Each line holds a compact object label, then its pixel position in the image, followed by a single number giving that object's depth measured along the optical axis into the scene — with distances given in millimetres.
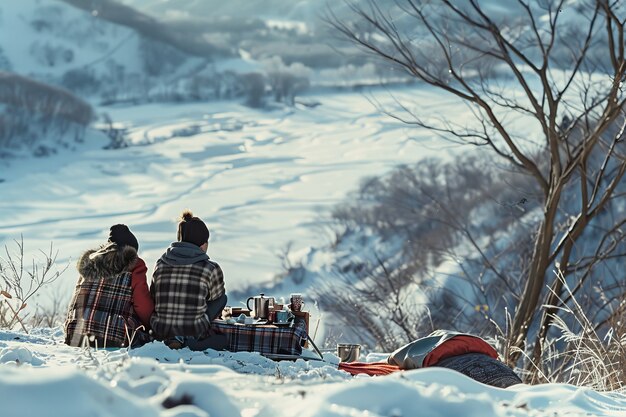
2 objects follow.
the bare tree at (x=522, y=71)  7996
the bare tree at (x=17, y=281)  7195
